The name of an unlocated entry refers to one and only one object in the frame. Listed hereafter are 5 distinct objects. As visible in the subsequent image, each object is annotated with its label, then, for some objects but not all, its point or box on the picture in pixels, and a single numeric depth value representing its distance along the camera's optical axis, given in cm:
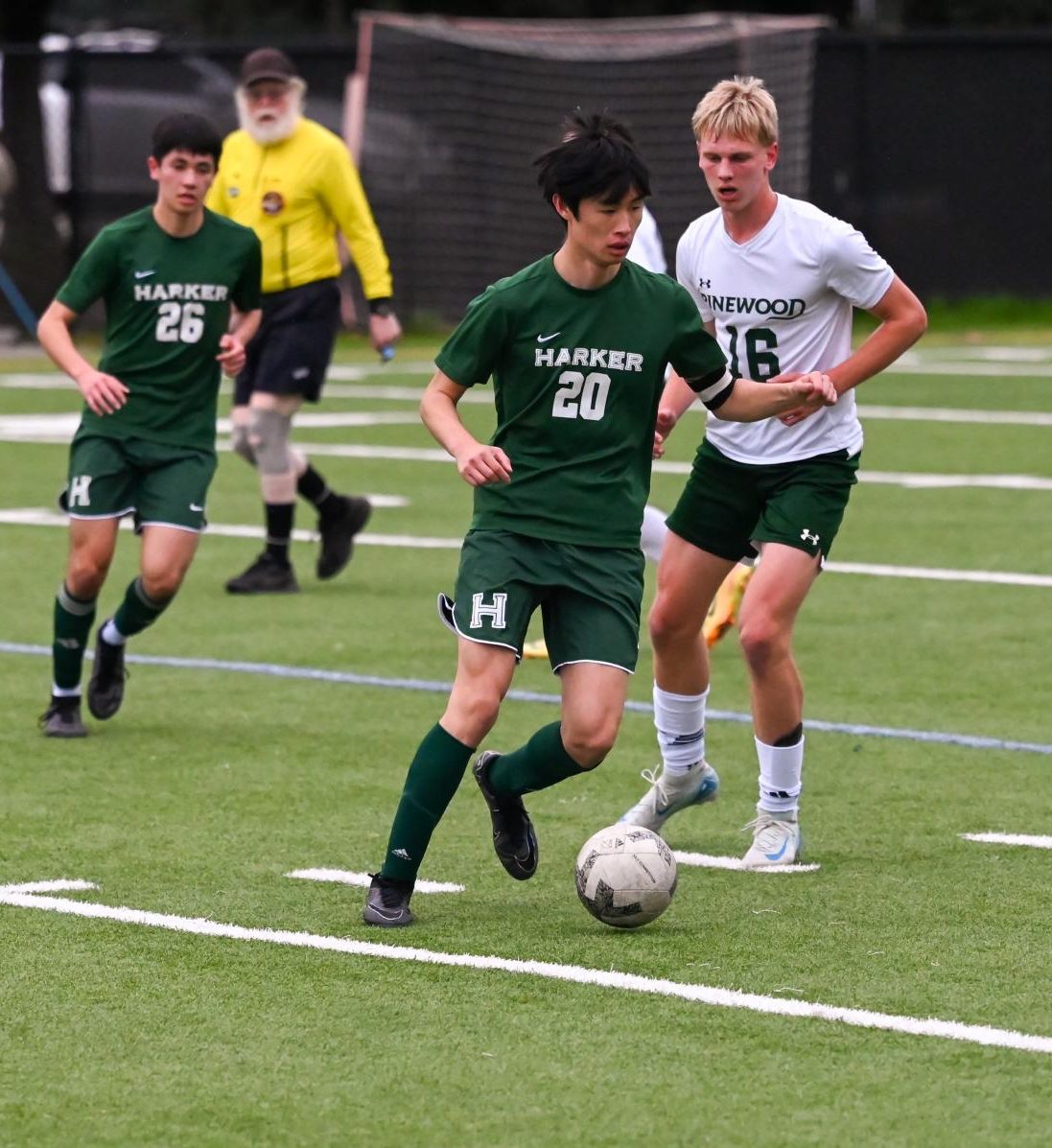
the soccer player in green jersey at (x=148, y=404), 1711
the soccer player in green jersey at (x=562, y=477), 1210
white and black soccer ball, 1205
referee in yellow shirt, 2459
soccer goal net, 5447
